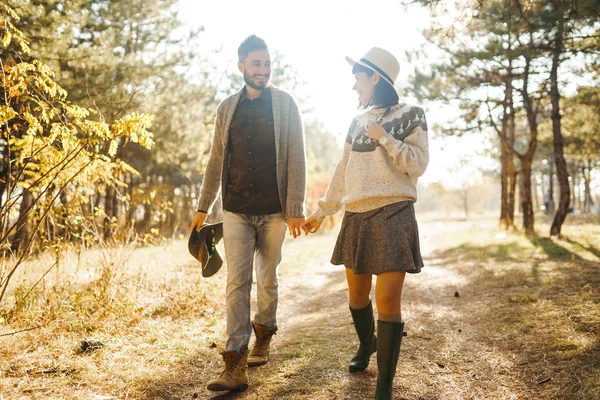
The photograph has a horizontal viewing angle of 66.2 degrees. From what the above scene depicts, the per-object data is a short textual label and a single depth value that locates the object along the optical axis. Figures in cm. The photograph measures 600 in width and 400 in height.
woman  257
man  306
